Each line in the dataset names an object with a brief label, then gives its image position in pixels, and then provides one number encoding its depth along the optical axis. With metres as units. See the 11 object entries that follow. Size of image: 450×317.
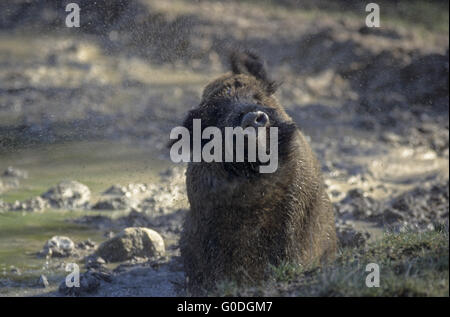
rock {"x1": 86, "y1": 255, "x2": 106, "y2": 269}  14.95
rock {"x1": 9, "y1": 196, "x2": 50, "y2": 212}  18.12
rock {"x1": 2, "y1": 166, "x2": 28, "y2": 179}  20.17
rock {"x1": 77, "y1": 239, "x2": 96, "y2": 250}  16.02
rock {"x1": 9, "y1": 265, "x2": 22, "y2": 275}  14.50
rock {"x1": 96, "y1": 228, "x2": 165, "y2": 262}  15.47
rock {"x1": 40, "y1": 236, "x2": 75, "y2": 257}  15.48
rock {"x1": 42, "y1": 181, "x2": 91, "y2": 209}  18.62
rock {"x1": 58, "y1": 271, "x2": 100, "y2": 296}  13.33
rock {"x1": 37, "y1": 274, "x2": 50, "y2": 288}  13.95
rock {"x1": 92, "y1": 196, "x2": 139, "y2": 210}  18.61
